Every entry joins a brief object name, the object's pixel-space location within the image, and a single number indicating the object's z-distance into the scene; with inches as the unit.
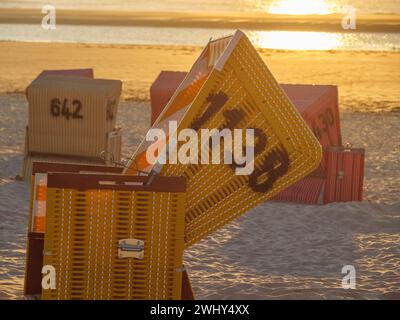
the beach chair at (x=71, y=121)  1031.0
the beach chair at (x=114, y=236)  528.7
